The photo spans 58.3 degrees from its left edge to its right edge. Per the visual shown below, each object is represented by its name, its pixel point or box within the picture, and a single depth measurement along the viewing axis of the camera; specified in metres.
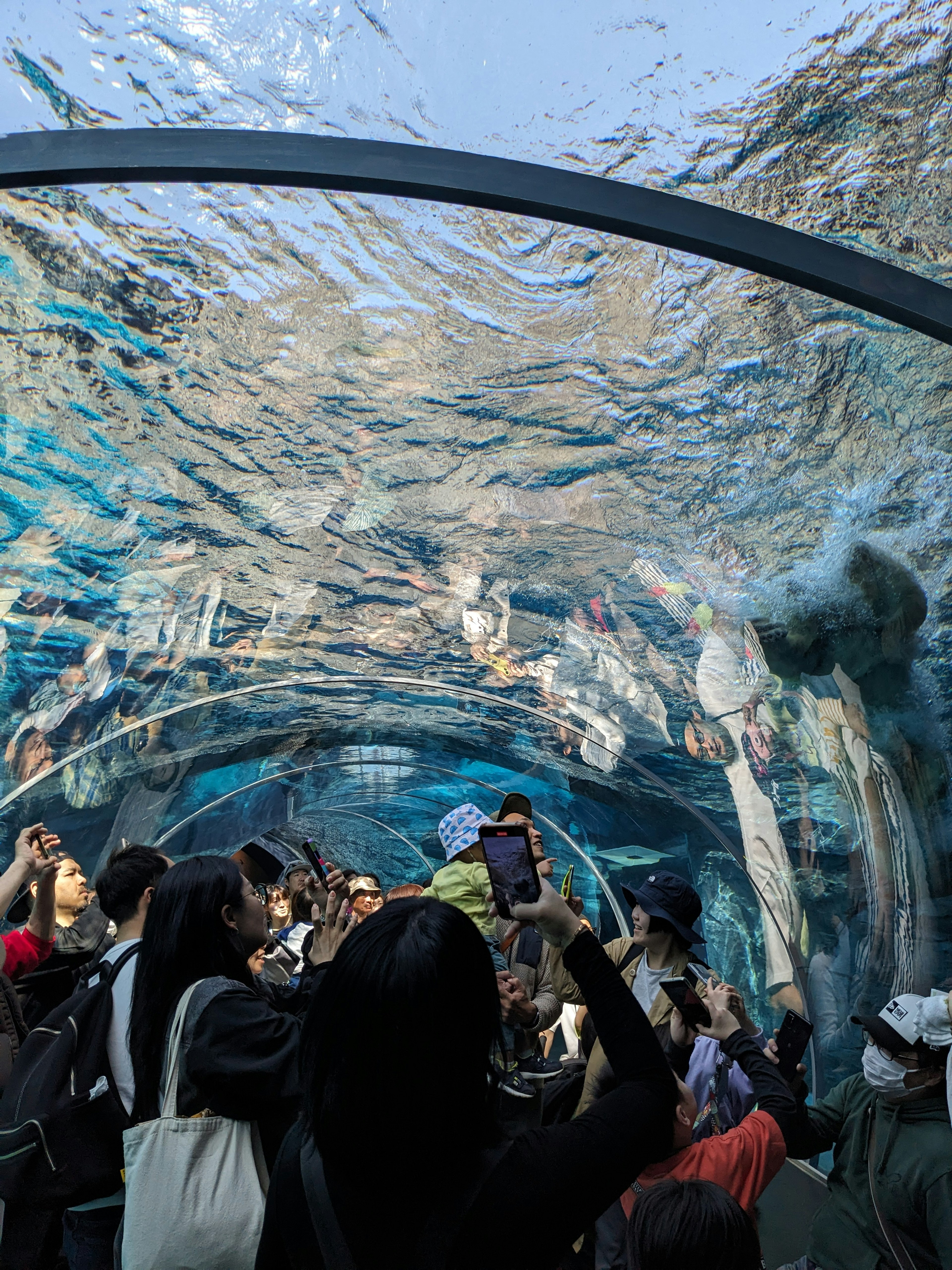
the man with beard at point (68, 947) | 4.00
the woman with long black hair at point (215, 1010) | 2.20
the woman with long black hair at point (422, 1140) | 1.41
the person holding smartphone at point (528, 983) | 3.33
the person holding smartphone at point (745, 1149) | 2.61
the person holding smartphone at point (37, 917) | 4.09
